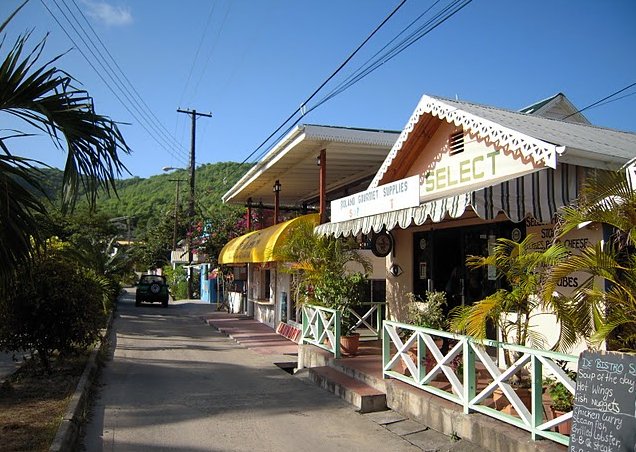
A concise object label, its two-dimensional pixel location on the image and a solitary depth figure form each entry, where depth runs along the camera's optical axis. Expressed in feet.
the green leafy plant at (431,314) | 24.82
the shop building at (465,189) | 22.43
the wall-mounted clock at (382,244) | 37.57
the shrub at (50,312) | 27.53
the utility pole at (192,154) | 114.07
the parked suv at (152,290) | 94.68
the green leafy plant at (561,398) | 16.12
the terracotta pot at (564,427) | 15.85
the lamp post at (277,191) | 55.67
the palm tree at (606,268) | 14.64
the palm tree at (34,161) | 17.26
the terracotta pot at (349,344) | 32.30
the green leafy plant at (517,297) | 16.94
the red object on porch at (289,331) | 47.85
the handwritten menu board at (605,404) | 12.87
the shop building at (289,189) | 42.09
